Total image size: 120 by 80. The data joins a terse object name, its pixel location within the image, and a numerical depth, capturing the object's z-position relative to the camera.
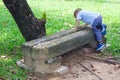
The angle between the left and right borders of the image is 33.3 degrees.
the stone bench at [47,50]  3.65
